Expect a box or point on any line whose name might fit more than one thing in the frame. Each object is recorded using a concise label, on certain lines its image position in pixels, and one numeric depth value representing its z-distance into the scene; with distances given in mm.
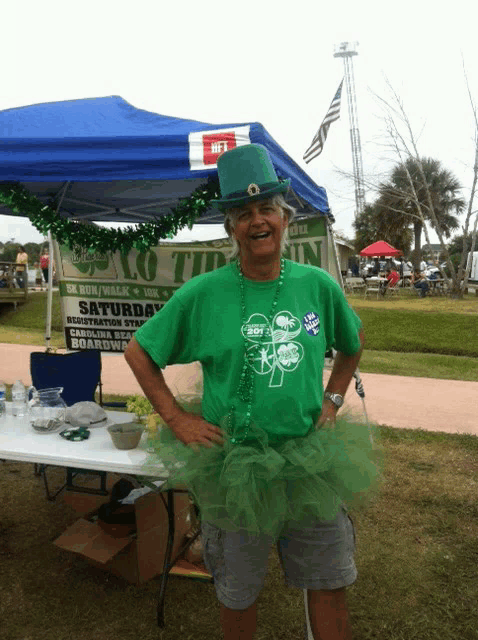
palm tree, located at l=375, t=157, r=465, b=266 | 36219
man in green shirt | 1852
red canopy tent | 30469
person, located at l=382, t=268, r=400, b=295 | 24102
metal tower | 61334
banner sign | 5359
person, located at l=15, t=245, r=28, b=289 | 17766
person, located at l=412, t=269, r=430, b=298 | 22938
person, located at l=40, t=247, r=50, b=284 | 18869
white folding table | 2732
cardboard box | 3059
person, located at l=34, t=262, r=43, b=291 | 24609
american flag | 5500
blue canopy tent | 3396
